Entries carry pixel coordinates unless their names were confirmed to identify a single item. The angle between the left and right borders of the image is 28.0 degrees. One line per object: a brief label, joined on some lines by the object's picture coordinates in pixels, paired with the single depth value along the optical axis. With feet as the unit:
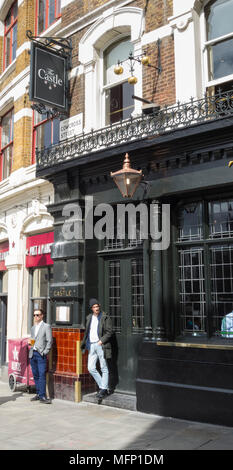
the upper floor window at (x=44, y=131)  37.68
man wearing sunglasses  29.40
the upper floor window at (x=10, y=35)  46.85
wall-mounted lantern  25.64
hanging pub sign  32.83
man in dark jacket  27.48
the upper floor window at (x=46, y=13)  39.29
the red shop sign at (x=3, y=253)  42.22
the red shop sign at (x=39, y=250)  35.70
